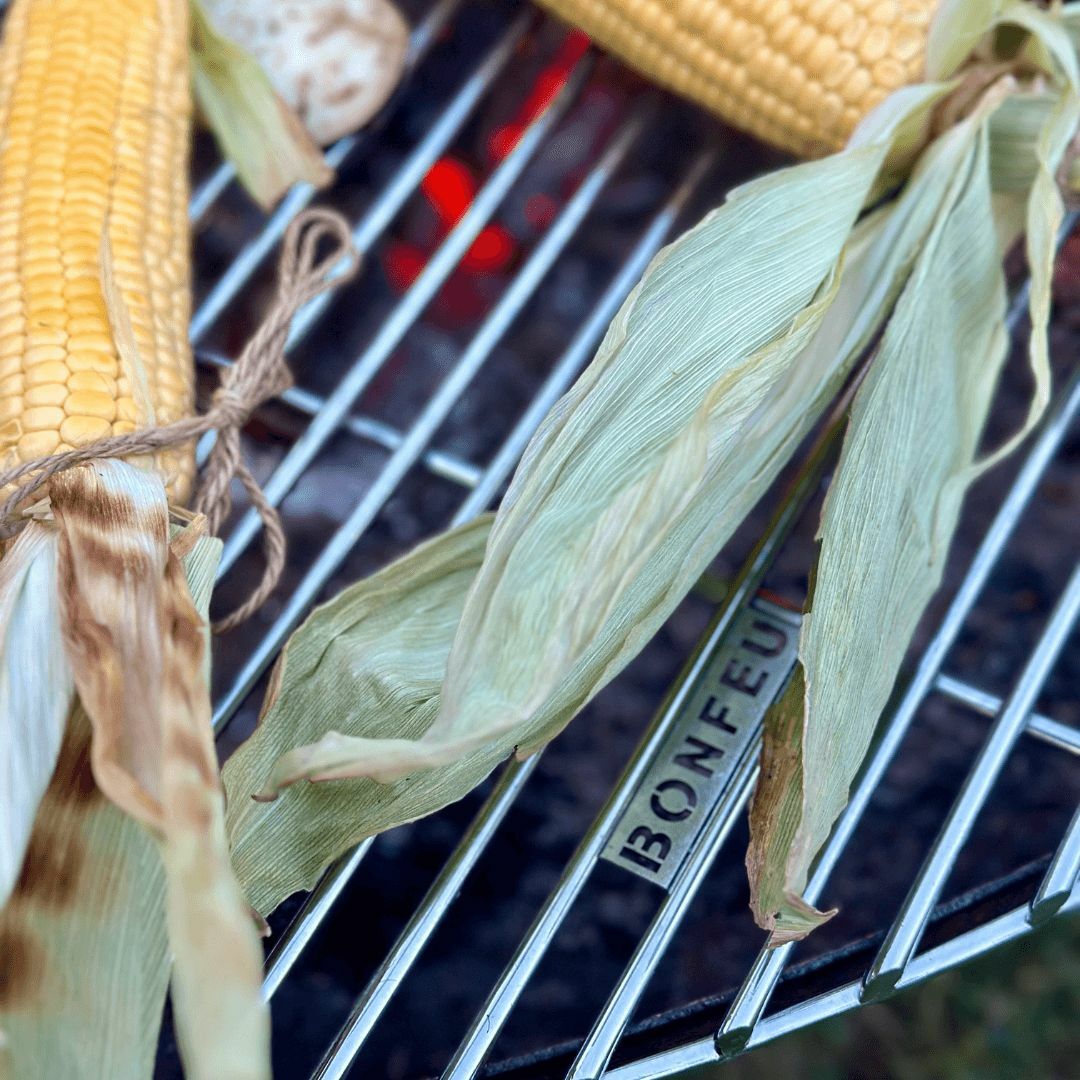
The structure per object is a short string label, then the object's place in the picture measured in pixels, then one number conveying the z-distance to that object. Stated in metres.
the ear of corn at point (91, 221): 0.60
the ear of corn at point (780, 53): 0.65
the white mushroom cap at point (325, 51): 0.72
